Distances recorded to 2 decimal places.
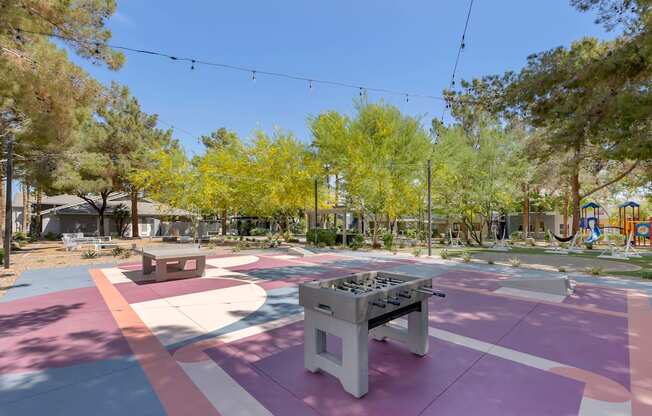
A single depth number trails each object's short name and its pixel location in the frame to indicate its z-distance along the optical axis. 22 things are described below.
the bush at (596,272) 8.01
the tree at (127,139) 21.33
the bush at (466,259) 10.50
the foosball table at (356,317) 2.50
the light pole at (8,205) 9.13
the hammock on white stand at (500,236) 15.11
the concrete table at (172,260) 7.29
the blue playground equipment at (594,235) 15.64
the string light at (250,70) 6.71
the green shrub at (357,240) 16.44
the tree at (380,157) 16.11
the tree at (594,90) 6.66
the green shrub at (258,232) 30.12
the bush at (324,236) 17.16
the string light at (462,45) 7.06
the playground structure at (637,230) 17.55
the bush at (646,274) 7.69
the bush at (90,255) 11.62
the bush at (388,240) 16.05
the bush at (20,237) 20.83
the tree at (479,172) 16.94
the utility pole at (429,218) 12.67
